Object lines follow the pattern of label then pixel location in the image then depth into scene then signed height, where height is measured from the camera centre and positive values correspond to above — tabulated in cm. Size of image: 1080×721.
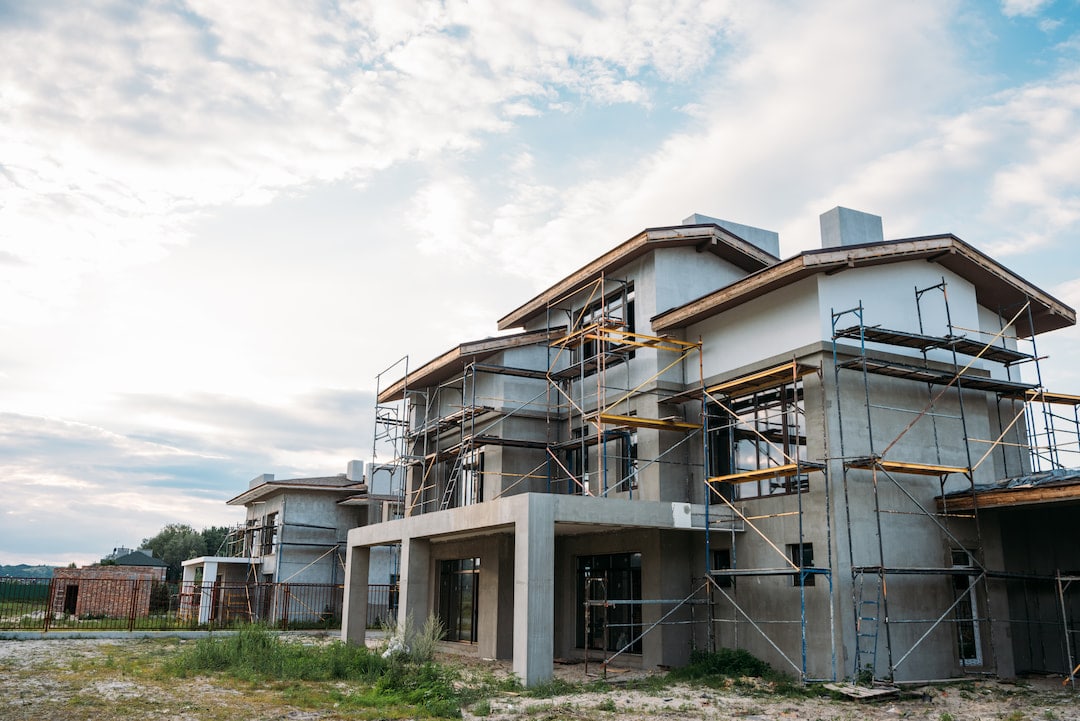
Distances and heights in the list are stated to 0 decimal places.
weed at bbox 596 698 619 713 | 1296 -197
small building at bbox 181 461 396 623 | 3375 +83
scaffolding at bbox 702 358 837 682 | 1617 +194
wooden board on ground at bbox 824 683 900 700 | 1398 -187
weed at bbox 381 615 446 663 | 1585 -129
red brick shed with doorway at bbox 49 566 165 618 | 3666 -82
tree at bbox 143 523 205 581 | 6544 +218
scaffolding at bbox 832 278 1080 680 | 1591 +191
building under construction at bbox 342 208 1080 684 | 1611 +225
